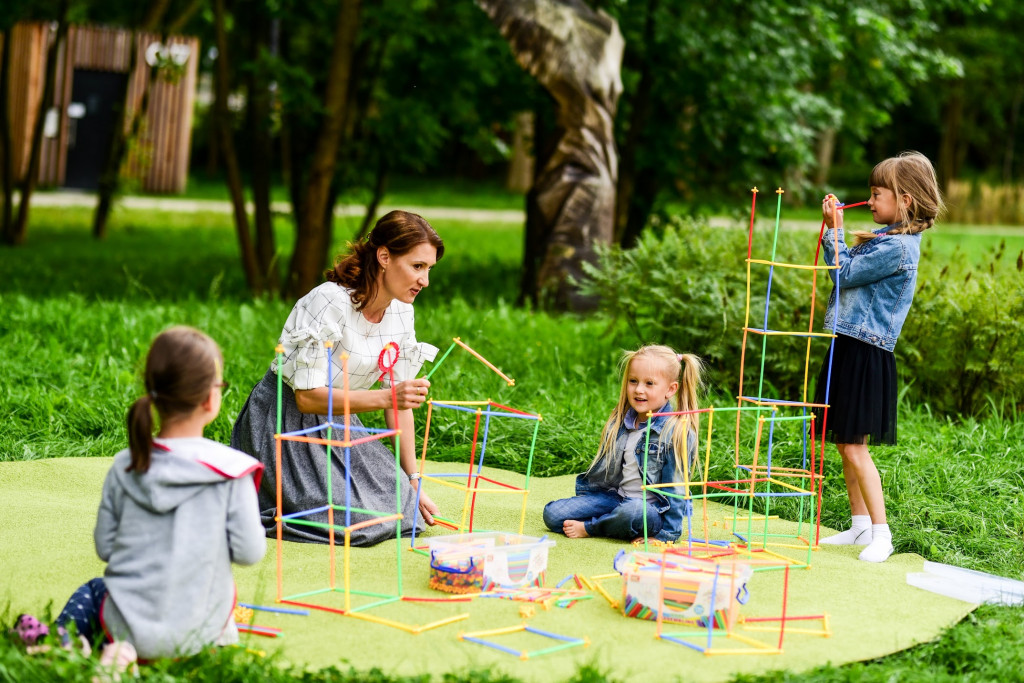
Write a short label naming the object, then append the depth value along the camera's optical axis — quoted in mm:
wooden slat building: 20234
